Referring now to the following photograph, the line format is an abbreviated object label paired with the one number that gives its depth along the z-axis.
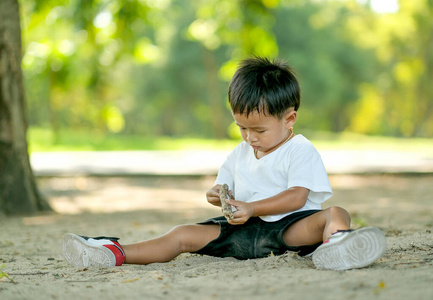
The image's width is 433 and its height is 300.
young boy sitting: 5.87
